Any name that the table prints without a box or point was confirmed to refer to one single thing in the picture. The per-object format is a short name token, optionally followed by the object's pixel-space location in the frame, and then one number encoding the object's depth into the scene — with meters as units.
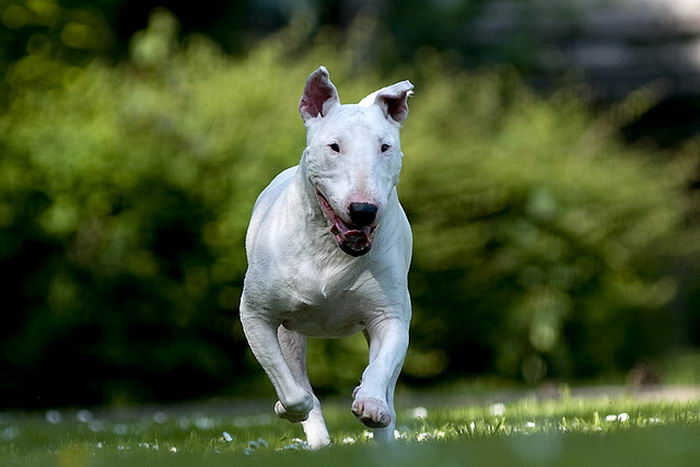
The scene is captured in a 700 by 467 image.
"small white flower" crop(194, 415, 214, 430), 16.28
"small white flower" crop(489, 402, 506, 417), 15.68
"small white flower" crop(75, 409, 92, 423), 19.92
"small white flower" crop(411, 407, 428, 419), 15.82
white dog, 10.45
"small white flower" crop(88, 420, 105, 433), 16.82
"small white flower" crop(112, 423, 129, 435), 15.77
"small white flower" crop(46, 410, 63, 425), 19.57
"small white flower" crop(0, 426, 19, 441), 15.57
